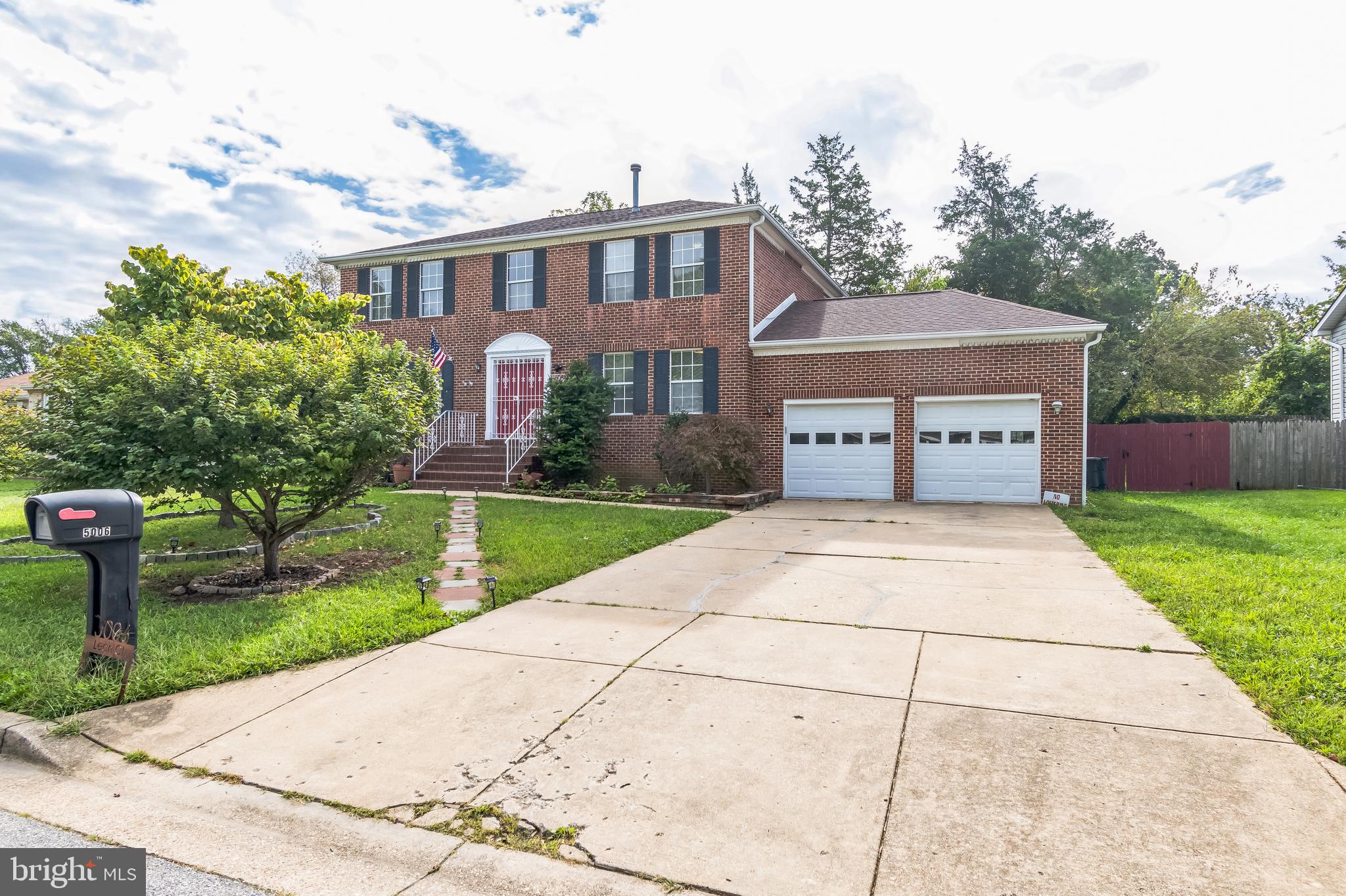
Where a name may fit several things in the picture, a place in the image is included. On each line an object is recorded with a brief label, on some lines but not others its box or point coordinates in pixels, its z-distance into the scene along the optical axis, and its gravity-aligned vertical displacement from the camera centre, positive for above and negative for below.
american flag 15.91 +2.12
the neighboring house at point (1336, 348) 17.52 +2.61
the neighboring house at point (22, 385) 30.23 +3.00
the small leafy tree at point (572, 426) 14.63 +0.46
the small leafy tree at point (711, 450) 12.77 -0.05
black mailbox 3.59 -0.50
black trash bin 16.36 -0.62
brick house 13.20 +2.08
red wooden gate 16.36 -0.18
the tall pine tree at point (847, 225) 32.88 +10.83
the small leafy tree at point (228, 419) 5.48 +0.24
